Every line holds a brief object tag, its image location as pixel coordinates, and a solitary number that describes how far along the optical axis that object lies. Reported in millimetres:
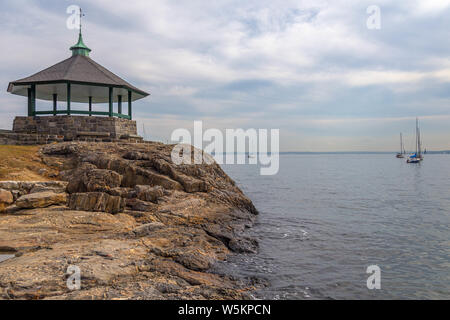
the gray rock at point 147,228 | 10781
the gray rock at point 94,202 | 12195
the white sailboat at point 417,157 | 108906
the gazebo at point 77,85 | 22766
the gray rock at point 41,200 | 11898
